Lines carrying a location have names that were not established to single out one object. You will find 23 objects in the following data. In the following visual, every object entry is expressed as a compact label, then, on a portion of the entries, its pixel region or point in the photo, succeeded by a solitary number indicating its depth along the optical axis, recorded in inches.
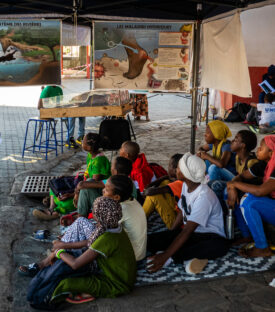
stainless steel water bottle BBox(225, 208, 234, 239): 161.2
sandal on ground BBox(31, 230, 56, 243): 183.3
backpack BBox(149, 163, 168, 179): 204.2
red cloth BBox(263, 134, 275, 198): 151.1
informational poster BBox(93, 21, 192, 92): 232.5
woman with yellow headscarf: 199.2
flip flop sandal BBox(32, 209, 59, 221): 204.5
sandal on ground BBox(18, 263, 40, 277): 149.9
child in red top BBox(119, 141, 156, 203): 191.8
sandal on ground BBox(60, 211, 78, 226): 196.9
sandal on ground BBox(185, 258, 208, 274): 152.5
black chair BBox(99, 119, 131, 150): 278.8
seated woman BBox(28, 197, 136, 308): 130.0
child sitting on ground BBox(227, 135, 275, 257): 151.6
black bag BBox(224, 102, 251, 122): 442.0
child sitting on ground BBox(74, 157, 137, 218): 182.7
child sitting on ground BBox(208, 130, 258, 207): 181.0
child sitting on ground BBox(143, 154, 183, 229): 174.1
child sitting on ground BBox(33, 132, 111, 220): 192.2
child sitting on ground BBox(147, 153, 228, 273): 150.9
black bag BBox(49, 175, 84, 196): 207.8
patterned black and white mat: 150.1
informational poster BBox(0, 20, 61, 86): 237.0
